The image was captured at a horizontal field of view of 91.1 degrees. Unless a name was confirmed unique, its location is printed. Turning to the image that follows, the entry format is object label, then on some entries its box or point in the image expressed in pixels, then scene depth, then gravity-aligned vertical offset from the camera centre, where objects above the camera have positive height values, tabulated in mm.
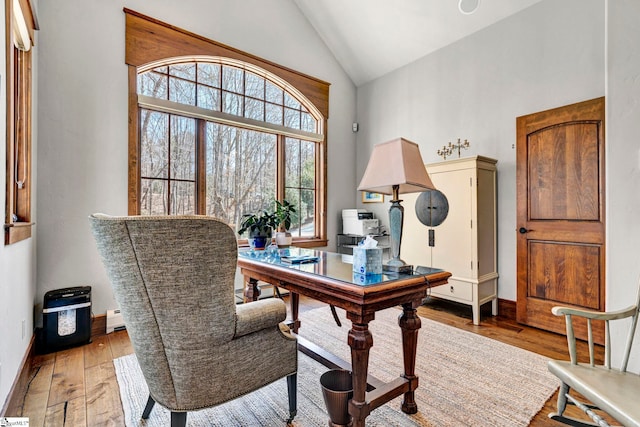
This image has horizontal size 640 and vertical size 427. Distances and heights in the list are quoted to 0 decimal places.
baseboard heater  2865 -982
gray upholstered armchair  1146 -373
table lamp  1606 +193
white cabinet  3199 -233
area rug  1660 -1090
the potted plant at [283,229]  2623 -136
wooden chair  1145 -701
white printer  4354 -138
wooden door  2693 -3
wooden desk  1376 -399
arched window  3234 +933
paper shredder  2490 -849
